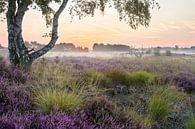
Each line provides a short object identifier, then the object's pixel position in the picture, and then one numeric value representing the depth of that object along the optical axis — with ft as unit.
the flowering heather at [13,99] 13.39
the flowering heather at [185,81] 32.61
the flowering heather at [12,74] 22.74
